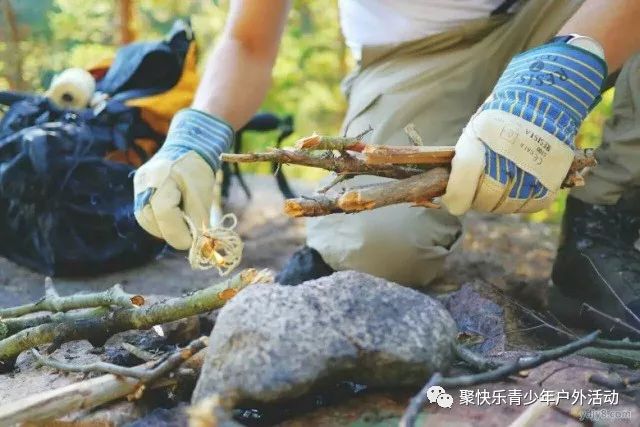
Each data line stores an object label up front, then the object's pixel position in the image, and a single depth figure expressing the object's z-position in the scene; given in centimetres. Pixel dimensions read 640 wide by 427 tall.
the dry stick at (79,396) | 114
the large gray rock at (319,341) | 112
